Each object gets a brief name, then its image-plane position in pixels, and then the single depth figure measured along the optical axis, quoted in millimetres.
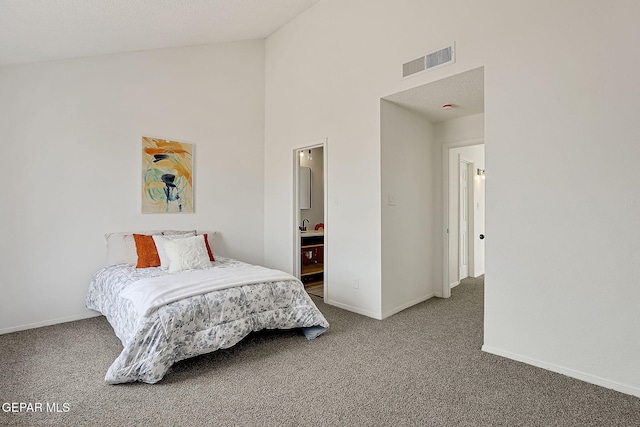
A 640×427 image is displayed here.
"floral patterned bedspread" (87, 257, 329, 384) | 2234
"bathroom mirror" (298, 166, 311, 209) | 5977
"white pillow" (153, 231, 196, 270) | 3518
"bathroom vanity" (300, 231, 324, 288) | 5273
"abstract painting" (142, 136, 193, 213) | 4031
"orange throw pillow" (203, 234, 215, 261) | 3925
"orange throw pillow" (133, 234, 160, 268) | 3521
